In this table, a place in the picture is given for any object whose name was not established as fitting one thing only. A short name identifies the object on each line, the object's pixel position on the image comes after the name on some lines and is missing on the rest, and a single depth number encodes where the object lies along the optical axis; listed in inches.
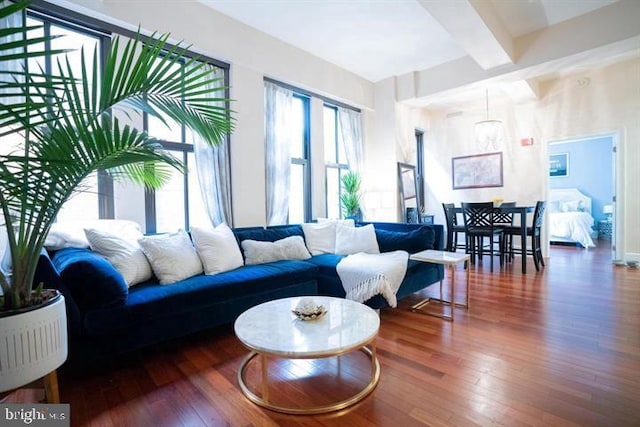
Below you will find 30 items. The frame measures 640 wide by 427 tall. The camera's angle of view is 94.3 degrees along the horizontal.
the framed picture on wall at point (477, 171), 227.3
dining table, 163.9
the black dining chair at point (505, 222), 179.2
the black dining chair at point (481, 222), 176.1
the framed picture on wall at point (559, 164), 295.3
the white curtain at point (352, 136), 199.0
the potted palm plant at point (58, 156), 46.9
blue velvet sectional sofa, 68.6
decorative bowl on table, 69.0
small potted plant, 192.7
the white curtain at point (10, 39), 85.2
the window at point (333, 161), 193.5
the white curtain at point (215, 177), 126.7
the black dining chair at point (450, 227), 198.0
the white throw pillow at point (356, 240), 133.1
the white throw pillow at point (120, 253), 83.9
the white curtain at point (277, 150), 152.1
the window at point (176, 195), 118.1
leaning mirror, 208.8
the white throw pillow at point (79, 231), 83.7
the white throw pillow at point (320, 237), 139.1
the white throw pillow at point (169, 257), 89.7
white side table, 103.0
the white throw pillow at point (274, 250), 117.1
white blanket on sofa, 99.3
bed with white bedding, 242.5
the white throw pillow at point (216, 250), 101.4
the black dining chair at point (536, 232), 171.2
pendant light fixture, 193.0
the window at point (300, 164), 172.2
